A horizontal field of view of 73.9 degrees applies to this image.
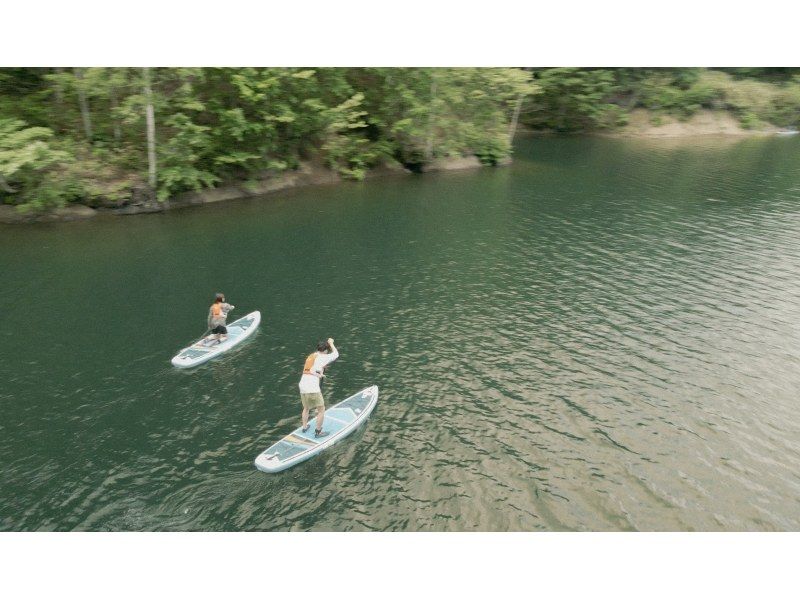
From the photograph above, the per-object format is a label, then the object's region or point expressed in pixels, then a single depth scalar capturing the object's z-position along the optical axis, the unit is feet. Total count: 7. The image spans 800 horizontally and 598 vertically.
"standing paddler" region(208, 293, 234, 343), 69.00
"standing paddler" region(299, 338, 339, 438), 51.85
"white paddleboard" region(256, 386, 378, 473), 50.03
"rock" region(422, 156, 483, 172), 178.40
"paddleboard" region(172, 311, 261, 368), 66.39
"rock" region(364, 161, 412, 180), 170.30
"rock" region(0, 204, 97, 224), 113.19
